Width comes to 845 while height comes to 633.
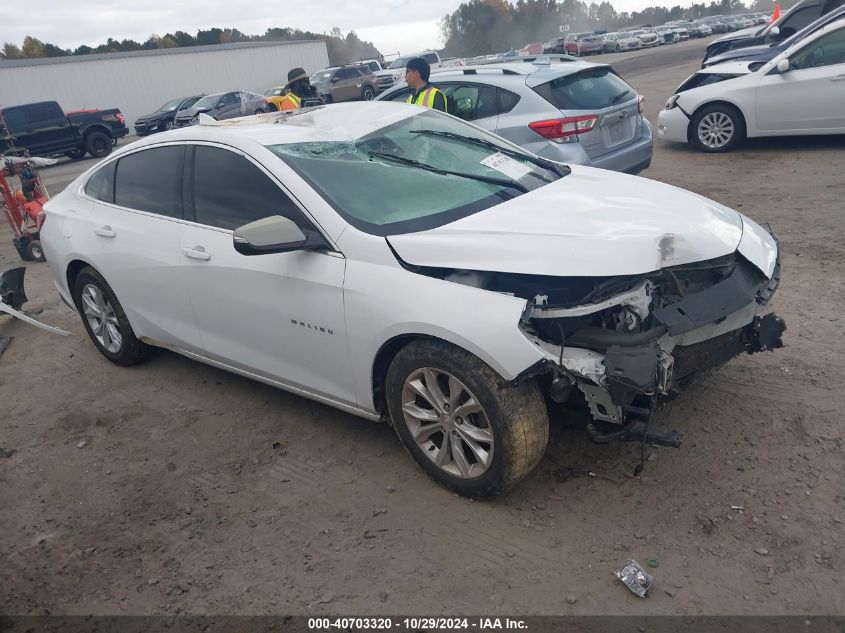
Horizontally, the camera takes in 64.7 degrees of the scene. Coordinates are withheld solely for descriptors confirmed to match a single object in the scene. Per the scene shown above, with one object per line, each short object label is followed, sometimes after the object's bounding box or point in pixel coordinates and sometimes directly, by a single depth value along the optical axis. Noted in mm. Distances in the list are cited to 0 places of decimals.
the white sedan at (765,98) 8656
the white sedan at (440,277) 2764
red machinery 8539
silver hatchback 6422
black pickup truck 20047
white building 32531
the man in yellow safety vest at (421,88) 6305
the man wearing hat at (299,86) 8477
